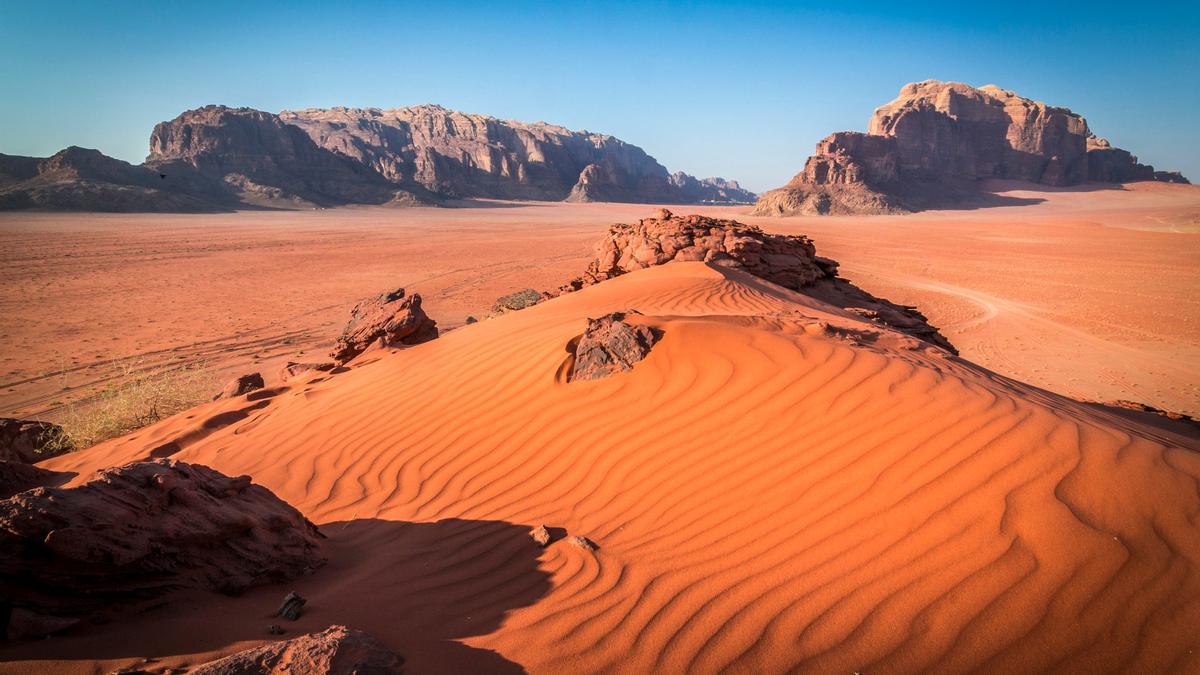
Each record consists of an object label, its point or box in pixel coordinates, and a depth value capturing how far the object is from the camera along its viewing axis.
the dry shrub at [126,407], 6.64
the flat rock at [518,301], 11.70
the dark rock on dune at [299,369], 7.93
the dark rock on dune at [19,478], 3.30
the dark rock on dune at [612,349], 4.91
